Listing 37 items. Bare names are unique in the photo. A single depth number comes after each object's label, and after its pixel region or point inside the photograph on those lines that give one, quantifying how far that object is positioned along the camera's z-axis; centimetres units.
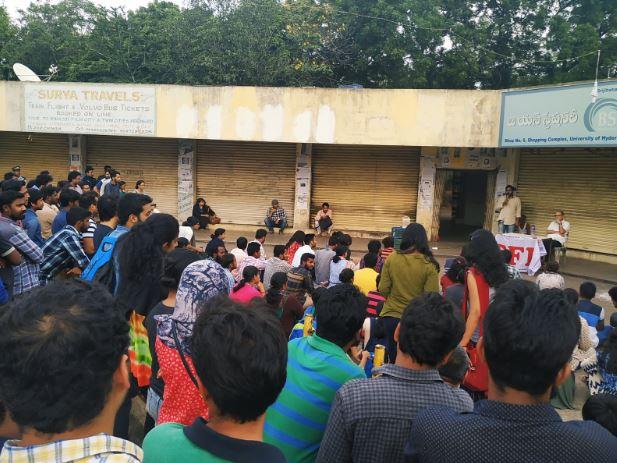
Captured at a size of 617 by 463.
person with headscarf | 249
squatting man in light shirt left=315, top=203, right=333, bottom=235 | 1448
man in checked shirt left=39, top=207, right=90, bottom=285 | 434
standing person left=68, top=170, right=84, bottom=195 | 965
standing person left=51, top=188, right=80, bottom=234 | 606
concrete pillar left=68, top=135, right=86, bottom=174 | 1639
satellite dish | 1633
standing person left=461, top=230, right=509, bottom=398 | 378
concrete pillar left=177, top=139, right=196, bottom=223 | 1585
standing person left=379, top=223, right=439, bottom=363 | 442
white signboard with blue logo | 1077
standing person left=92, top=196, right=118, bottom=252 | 471
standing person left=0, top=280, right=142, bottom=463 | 125
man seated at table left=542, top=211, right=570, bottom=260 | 1143
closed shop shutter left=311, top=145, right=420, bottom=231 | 1525
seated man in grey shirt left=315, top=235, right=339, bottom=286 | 675
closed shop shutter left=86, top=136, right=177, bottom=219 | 1633
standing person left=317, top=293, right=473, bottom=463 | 198
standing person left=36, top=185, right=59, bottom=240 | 679
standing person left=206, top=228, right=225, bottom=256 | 675
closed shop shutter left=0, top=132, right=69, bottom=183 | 1672
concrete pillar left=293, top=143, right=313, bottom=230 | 1548
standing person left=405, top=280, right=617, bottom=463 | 151
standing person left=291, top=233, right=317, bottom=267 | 690
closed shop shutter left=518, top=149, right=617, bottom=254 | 1280
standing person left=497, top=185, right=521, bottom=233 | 1305
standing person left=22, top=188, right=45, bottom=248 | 568
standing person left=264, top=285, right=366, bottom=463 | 226
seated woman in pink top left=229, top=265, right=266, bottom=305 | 499
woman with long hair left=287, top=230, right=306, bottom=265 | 755
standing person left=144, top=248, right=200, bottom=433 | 287
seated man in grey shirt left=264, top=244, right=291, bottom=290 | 639
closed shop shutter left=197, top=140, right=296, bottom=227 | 1585
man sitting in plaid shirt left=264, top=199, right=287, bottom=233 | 1510
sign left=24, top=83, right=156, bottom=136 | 1450
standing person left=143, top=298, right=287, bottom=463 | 145
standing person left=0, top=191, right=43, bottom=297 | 404
